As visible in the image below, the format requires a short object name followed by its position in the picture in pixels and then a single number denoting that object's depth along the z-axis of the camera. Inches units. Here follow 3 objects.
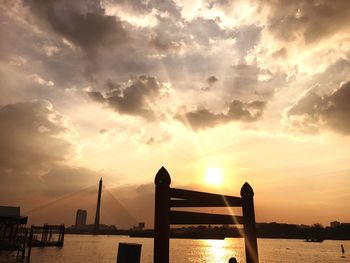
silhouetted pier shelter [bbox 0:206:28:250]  1475.8
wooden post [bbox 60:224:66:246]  3425.2
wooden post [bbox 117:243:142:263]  211.3
